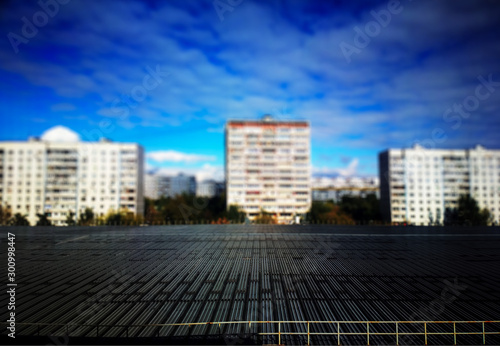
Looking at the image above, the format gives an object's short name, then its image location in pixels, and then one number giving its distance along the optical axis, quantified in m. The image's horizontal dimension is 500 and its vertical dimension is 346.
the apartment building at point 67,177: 56.09
